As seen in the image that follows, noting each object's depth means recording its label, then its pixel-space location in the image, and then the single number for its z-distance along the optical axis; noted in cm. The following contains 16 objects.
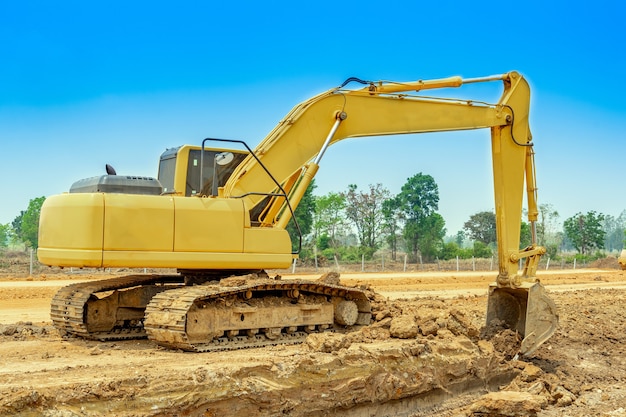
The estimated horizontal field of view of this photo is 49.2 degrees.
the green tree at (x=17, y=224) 7032
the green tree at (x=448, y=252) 5964
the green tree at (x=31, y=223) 5072
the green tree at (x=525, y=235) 6316
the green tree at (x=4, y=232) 6931
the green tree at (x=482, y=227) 8281
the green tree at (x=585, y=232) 7294
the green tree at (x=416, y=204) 6078
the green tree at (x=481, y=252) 6128
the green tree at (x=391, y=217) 6156
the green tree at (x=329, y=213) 5616
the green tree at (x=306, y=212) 4728
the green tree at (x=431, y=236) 5919
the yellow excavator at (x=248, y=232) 859
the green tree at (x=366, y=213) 6150
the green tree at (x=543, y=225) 7693
